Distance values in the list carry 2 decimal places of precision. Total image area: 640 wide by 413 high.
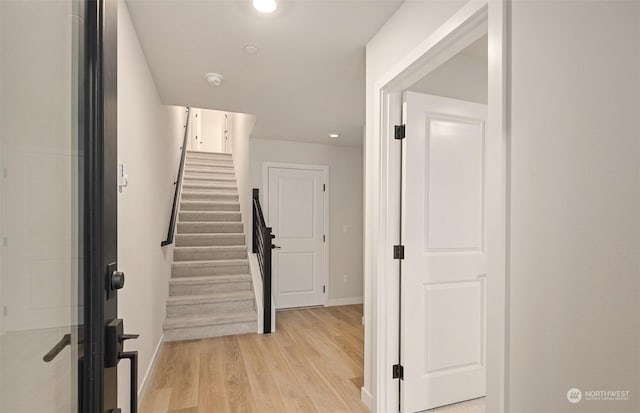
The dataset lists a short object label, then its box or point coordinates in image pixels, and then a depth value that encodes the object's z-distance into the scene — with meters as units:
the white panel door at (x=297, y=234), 4.57
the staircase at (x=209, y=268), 3.48
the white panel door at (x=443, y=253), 1.94
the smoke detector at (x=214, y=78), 2.44
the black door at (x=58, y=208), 0.51
